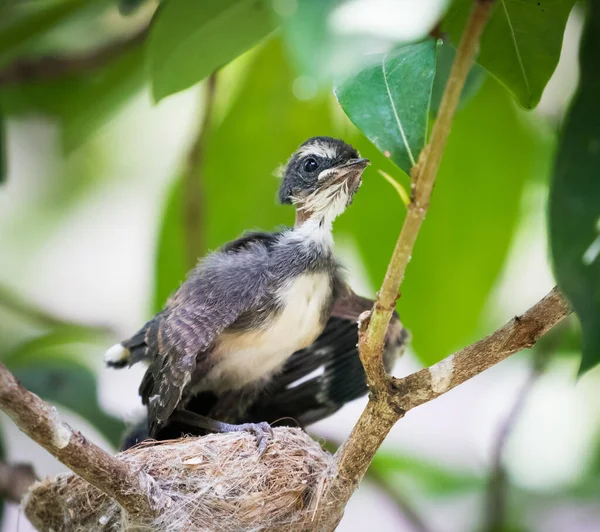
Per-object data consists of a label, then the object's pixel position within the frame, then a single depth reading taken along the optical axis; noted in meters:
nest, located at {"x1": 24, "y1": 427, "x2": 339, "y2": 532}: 2.93
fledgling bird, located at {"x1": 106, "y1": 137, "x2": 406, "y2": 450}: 2.94
